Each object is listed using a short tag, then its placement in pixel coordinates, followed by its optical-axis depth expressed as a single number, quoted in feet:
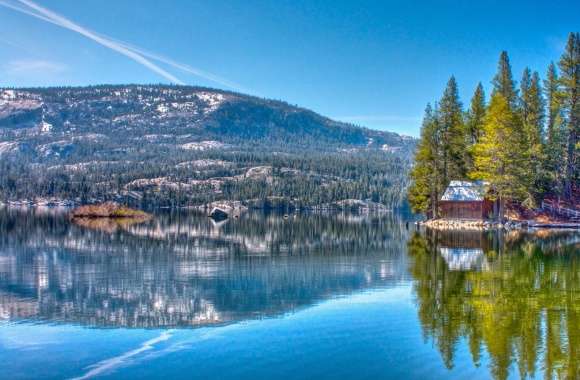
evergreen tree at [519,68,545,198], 233.35
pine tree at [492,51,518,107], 280.51
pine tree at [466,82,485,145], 279.90
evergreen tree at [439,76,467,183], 267.59
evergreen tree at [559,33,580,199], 240.53
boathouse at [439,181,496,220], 248.52
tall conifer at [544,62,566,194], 240.53
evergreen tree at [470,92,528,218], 230.68
